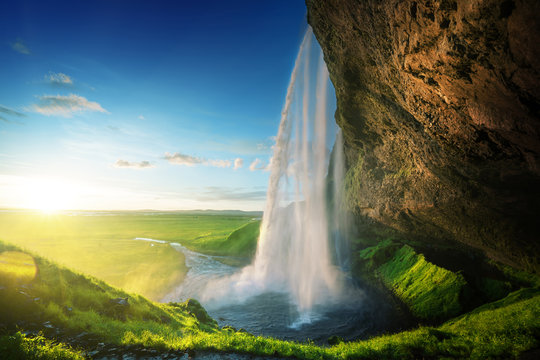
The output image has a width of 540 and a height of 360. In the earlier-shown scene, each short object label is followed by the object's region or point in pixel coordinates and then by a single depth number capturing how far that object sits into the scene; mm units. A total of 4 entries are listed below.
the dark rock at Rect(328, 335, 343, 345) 13373
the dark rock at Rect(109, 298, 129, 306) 11404
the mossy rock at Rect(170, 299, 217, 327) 14695
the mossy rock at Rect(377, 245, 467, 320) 16062
